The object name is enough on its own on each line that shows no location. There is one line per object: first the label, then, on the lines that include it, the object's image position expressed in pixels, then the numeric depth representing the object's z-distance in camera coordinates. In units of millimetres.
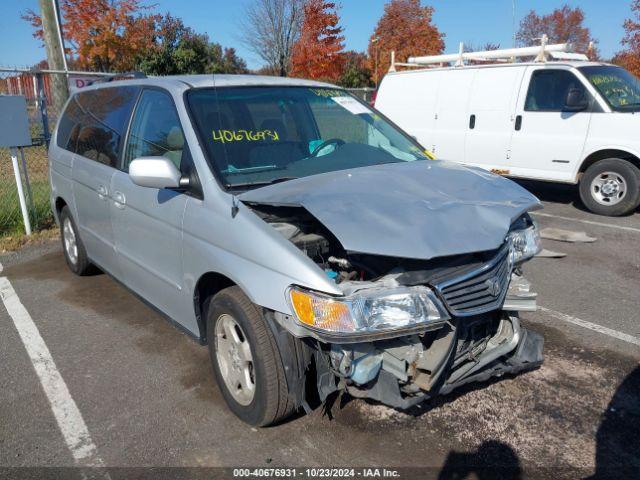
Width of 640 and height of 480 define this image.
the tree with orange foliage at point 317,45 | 25734
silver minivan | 2408
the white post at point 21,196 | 6613
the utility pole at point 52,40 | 8859
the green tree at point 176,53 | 26723
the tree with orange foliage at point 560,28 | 38719
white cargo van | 7352
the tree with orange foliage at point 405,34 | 30828
